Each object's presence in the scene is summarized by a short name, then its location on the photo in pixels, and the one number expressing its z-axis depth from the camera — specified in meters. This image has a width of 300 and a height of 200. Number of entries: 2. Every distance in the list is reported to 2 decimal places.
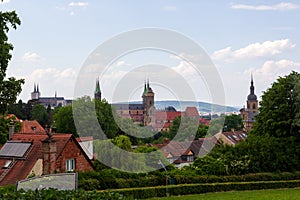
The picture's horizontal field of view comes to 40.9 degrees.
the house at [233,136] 56.08
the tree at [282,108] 29.64
